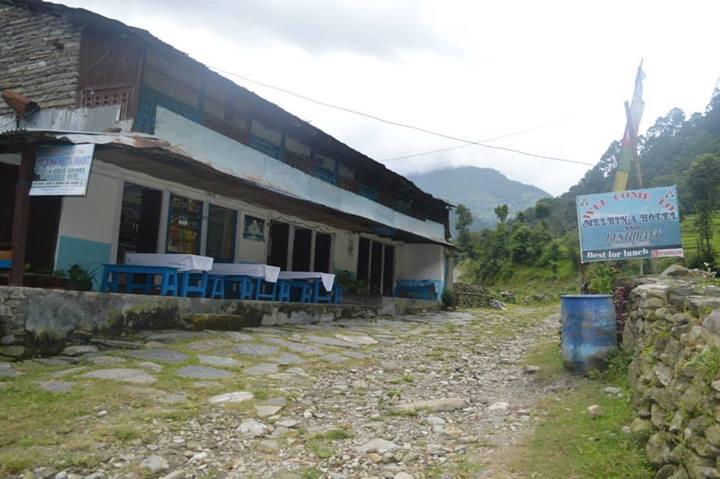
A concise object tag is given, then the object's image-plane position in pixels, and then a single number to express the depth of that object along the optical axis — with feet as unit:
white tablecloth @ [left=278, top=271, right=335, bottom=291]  38.17
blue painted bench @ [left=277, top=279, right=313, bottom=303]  37.78
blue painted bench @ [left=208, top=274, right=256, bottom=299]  32.35
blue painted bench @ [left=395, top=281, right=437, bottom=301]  64.54
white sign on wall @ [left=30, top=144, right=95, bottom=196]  21.58
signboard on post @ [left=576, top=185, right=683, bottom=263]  22.04
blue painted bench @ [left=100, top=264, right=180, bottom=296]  27.38
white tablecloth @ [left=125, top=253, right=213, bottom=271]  27.66
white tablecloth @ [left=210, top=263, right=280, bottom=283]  32.89
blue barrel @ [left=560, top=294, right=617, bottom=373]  18.33
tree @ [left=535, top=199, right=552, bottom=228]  161.79
